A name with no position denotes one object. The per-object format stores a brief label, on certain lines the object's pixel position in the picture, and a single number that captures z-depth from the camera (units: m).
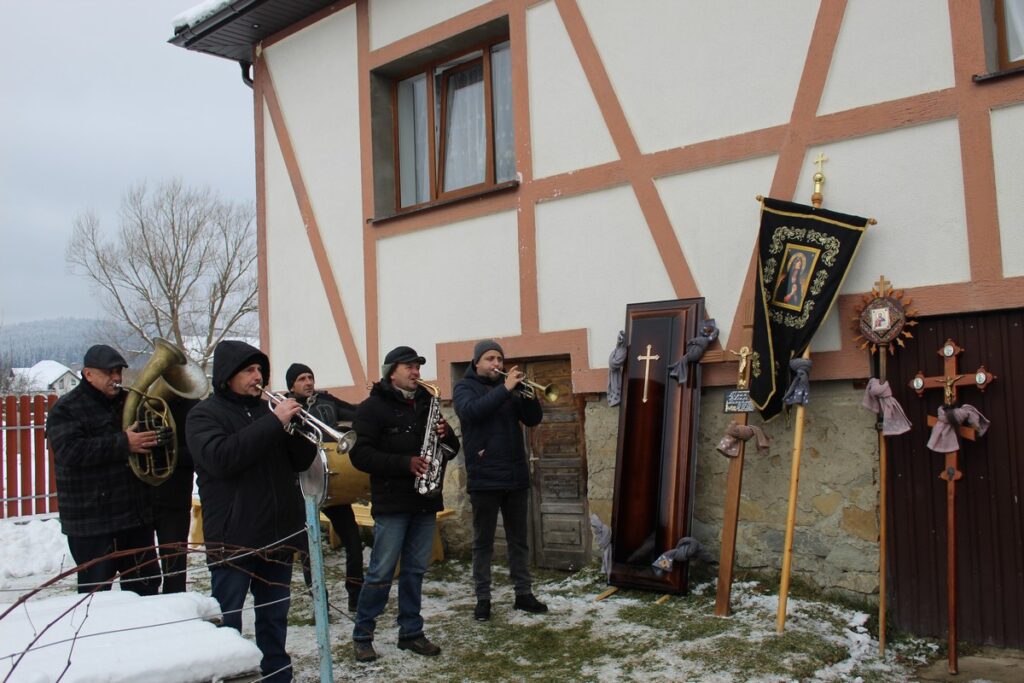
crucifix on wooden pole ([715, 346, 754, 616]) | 4.93
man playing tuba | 4.67
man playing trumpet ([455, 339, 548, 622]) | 5.19
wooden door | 6.37
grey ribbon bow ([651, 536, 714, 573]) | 5.23
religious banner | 4.77
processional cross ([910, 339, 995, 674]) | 4.27
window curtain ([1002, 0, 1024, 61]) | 4.66
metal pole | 3.05
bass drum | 5.57
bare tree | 27.77
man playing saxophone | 4.59
